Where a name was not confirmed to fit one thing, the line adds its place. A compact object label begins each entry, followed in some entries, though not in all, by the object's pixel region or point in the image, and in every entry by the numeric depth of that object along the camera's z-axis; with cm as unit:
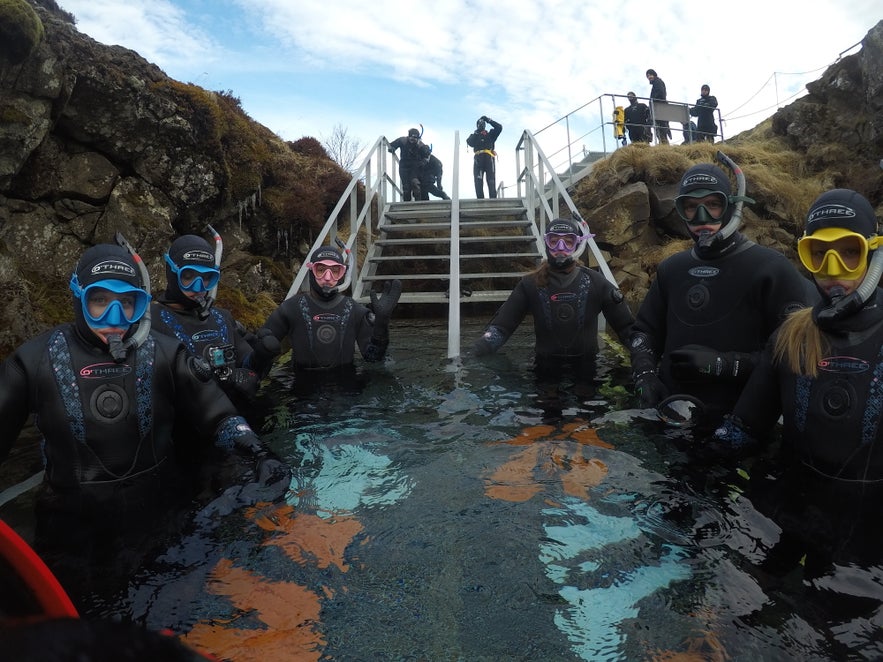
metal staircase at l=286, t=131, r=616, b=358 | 868
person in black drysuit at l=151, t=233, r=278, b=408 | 414
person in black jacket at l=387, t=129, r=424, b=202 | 1223
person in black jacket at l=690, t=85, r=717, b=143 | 1370
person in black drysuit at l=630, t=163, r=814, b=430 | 352
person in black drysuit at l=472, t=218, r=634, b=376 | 548
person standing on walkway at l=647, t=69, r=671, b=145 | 1316
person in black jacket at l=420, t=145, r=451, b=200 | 1277
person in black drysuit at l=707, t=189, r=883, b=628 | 237
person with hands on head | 1266
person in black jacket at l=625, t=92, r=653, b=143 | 1290
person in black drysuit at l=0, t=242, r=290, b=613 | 279
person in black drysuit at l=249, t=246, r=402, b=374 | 549
